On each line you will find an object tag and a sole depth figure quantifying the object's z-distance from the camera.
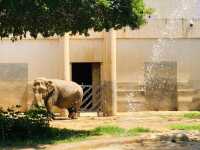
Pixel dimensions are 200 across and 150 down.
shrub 14.55
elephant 21.75
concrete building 25.09
